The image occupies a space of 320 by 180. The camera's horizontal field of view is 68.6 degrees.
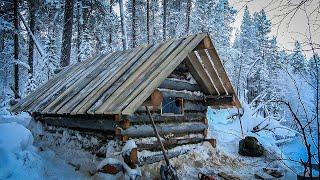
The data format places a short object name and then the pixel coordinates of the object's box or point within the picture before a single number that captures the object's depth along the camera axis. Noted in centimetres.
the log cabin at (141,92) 606
